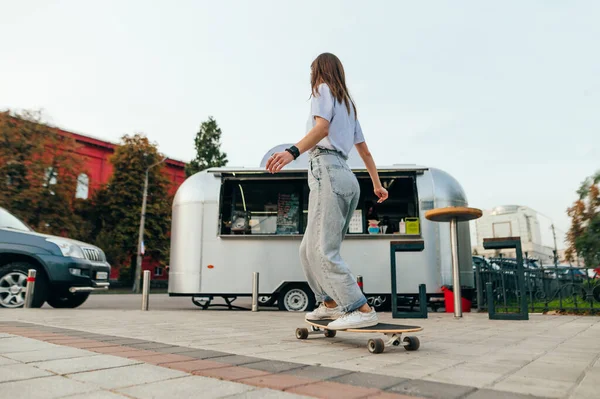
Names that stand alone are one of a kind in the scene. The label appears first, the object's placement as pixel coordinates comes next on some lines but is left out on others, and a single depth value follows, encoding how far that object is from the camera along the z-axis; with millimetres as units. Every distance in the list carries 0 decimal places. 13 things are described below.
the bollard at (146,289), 8320
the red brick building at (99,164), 31812
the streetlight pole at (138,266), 24028
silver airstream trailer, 8531
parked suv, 7797
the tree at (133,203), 28656
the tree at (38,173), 23312
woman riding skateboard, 2984
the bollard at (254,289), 8430
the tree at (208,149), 35844
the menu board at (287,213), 9148
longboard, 2797
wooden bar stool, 6027
